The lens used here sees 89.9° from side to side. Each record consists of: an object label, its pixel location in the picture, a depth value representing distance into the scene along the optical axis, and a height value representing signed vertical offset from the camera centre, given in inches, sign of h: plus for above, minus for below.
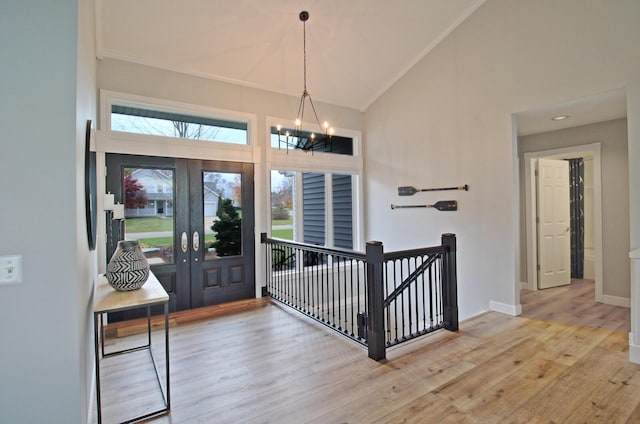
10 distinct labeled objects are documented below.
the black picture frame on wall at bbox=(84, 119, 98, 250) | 73.9 +5.9
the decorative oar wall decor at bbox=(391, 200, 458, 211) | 183.2 +3.7
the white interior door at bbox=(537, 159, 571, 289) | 211.2 -9.6
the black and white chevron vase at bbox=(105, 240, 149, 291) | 93.4 -16.0
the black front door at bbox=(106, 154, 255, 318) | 159.8 -4.0
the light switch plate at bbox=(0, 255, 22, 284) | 53.4 -8.7
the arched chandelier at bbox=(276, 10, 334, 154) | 209.6 +54.3
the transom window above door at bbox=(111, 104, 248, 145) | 159.7 +48.9
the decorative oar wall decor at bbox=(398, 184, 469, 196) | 193.9 +14.0
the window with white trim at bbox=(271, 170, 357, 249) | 223.0 +4.0
